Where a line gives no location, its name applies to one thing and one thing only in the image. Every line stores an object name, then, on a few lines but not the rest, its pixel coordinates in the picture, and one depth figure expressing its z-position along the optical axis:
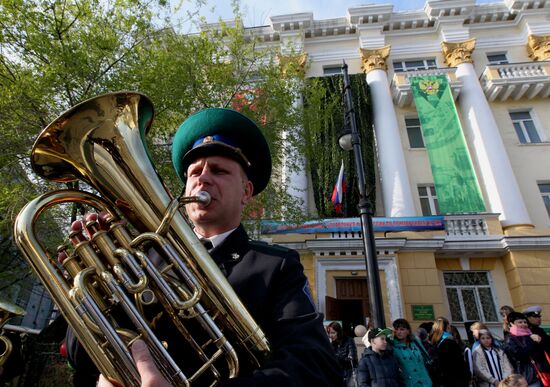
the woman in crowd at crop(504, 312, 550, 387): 4.66
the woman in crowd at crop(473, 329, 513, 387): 4.83
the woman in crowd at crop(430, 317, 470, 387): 4.91
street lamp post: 5.73
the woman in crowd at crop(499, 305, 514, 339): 5.19
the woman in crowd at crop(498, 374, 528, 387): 3.86
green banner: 13.16
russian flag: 11.28
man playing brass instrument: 1.09
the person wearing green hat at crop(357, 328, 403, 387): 4.43
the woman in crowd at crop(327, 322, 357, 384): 5.70
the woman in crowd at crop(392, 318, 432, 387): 4.55
